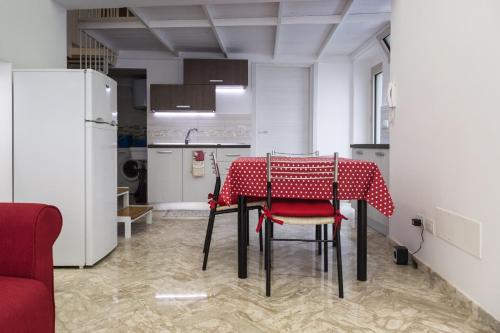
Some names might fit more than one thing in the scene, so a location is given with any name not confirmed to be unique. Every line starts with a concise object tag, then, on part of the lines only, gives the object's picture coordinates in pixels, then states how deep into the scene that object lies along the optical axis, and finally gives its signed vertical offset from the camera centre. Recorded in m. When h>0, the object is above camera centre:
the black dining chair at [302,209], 2.24 -0.32
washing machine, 6.96 -0.27
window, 5.83 +0.90
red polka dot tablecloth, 2.31 -0.17
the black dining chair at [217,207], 2.77 -0.38
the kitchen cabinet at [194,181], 5.61 -0.36
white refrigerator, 2.72 +0.08
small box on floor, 2.85 -0.76
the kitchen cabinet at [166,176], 5.62 -0.29
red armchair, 1.24 -0.37
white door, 6.47 +0.84
